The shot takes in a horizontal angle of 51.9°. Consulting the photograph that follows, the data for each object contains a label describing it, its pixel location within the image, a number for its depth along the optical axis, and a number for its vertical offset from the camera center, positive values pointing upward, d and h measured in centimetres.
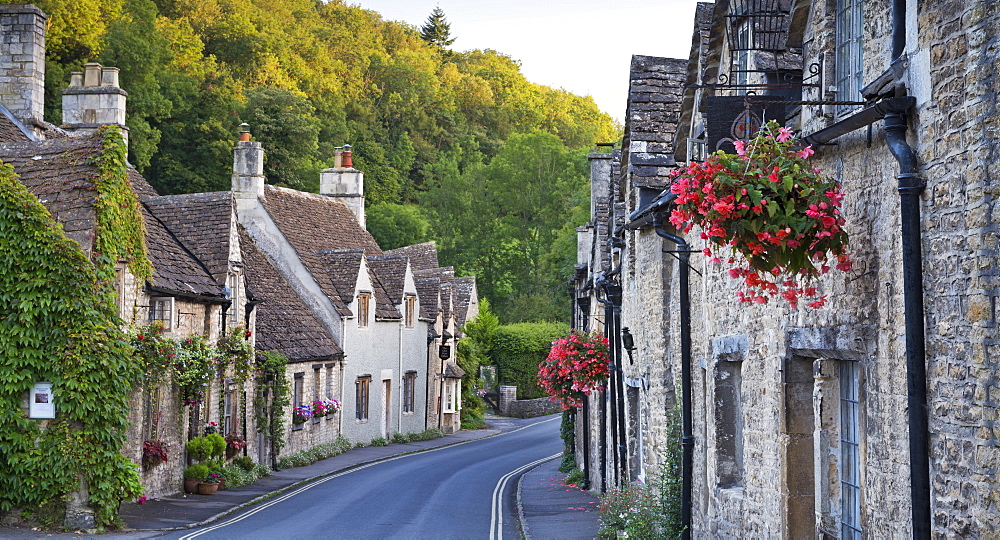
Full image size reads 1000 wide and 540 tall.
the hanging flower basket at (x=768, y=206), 667 +92
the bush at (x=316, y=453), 2981 -341
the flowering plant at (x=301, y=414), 3072 -208
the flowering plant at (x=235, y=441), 2559 -242
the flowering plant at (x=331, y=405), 3369 -198
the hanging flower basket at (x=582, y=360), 2191 -31
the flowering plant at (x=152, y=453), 2067 -220
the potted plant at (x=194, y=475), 2259 -287
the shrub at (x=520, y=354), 5769 -50
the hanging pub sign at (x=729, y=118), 936 +209
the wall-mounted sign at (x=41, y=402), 1748 -99
